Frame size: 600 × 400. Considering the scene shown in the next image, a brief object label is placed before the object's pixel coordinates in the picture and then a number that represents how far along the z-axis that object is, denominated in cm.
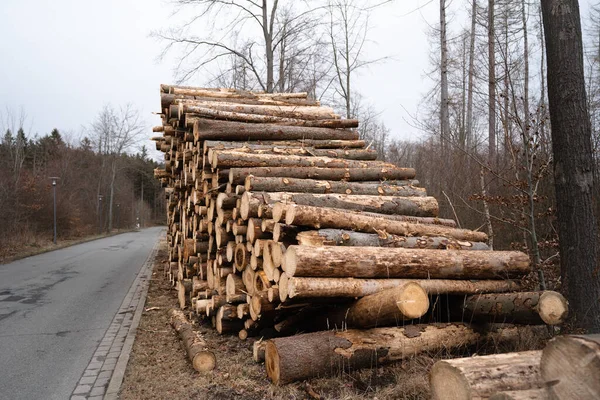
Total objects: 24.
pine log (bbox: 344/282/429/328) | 447
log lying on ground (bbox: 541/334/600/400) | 224
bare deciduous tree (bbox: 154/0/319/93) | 1903
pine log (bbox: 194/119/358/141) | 808
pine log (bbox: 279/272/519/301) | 482
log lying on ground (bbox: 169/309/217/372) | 555
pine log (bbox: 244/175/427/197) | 659
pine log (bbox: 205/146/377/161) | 773
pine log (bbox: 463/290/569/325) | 458
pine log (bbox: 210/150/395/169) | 721
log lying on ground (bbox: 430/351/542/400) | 299
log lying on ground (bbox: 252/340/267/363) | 559
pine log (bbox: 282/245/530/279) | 489
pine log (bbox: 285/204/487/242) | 541
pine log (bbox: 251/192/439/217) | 630
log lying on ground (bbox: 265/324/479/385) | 465
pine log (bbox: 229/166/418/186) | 691
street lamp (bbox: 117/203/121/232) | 5656
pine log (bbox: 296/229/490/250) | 532
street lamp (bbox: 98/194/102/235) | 4527
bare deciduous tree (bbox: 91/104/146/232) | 5100
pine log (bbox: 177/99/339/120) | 925
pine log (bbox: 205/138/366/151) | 784
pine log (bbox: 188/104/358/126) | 884
